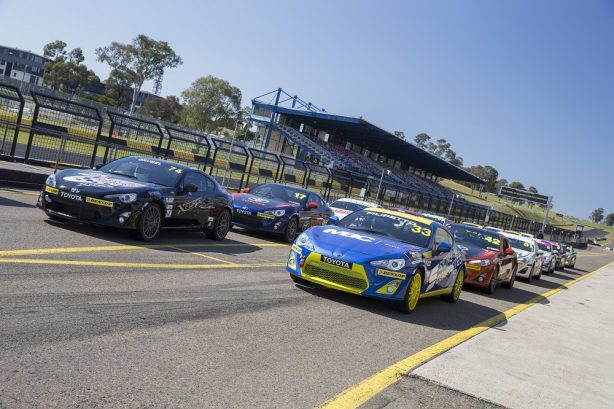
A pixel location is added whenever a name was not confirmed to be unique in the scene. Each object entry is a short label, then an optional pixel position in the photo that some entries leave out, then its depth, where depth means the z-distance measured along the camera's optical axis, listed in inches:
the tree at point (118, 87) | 3705.7
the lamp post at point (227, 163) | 927.0
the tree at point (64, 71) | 4101.9
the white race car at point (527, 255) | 781.3
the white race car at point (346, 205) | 798.5
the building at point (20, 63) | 4788.4
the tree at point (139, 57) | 3634.4
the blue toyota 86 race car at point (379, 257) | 348.8
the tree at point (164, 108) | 4660.4
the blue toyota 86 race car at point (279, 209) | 601.6
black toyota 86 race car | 395.5
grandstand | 2778.1
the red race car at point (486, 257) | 560.4
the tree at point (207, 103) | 4116.6
